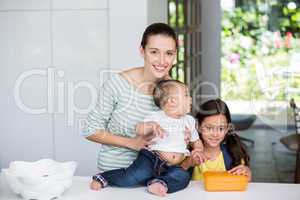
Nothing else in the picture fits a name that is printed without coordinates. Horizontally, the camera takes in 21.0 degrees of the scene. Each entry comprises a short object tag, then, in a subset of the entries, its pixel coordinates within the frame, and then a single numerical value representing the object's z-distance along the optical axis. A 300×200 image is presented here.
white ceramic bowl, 3.05
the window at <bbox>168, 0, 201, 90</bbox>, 5.64
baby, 3.21
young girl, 3.58
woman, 3.35
